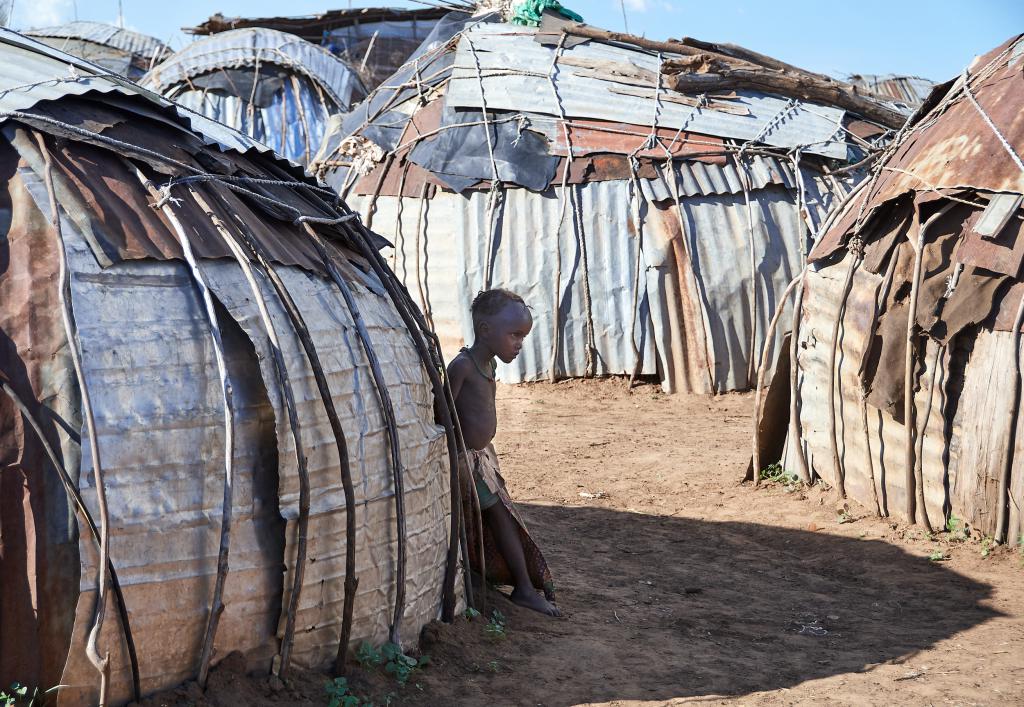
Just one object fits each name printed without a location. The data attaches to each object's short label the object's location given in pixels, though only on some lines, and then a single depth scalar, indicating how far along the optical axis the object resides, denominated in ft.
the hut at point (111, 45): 67.97
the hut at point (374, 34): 69.77
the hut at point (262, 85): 54.70
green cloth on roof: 39.73
